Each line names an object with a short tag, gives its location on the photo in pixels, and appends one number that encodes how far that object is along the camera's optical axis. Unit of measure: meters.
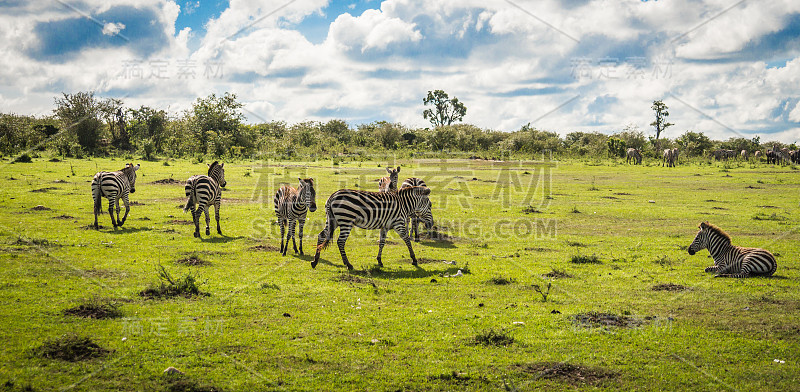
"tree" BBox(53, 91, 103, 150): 46.94
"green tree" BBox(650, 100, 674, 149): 83.12
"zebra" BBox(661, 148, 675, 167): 47.97
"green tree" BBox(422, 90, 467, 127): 102.31
